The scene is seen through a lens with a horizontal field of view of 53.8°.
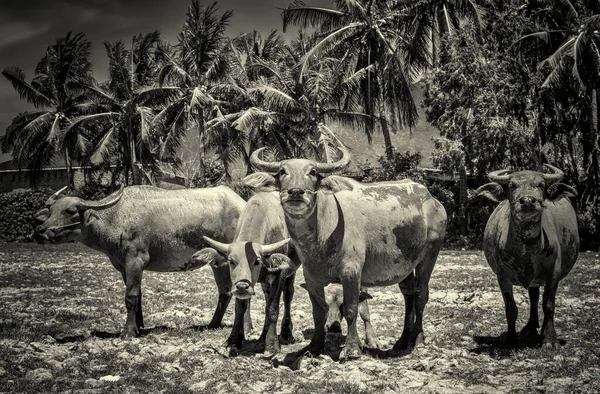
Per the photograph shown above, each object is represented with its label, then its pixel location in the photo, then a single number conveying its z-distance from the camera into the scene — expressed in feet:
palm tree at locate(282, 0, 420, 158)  111.86
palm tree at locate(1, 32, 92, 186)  142.92
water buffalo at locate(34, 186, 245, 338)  32.60
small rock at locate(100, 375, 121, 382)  22.61
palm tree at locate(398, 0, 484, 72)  113.60
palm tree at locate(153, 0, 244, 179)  125.70
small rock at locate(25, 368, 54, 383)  22.41
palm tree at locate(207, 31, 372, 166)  111.45
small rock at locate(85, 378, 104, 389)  21.88
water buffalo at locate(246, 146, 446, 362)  24.45
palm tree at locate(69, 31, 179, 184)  131.23
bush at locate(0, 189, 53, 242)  132.16
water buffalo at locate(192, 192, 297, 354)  24.91
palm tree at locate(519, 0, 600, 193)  95.04
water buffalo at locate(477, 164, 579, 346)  26.32
